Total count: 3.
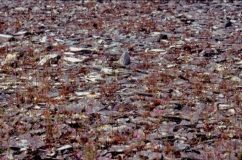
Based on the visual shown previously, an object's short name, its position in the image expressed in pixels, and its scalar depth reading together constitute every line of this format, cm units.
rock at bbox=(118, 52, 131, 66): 1375
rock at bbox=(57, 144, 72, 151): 838
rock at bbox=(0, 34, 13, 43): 1630
